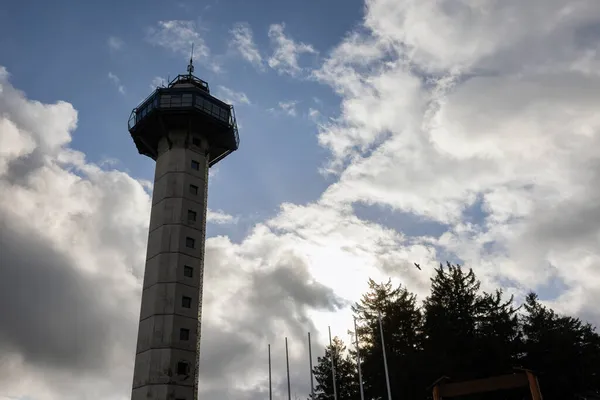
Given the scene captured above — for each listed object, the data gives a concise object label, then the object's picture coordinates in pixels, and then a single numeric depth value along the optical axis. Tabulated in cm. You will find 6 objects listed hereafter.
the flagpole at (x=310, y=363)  5270
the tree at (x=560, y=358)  4991
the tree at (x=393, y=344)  5328
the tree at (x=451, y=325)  5166
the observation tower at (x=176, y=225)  4841
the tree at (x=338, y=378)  6944
